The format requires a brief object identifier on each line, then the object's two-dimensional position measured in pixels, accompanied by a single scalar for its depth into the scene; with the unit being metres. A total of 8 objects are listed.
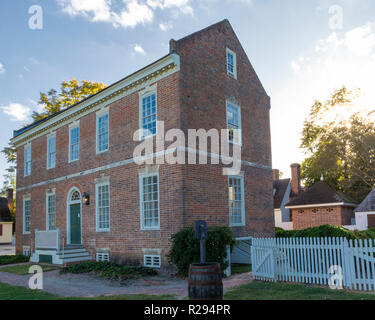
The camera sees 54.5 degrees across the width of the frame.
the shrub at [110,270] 12.04
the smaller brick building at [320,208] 27.58
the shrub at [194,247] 11.22
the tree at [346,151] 32.59
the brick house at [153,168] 13.20
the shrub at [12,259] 18.53
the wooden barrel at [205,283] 7.21
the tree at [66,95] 33.88
